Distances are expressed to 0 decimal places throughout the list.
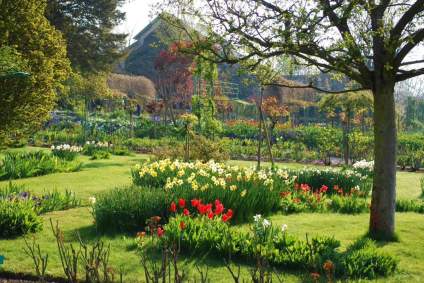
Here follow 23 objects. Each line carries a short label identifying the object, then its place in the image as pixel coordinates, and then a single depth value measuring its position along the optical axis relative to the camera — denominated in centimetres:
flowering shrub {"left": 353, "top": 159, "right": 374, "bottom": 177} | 1334
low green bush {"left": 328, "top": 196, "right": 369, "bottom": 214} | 946
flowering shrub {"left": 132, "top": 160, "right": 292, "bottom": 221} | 807
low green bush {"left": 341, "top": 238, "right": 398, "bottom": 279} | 545
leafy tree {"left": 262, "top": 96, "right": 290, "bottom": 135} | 2245
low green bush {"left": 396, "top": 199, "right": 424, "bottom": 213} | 972
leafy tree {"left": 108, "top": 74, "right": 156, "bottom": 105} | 4031
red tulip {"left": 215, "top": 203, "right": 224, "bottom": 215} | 680
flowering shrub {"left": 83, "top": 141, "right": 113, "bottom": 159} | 1888
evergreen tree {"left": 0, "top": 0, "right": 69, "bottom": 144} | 1015
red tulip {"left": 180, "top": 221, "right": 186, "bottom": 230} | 617
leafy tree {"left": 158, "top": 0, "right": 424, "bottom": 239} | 611
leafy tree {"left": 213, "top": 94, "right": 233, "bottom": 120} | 3317
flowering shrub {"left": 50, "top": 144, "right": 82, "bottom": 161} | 1594
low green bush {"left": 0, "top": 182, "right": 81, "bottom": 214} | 844
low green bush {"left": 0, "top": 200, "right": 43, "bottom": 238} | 709
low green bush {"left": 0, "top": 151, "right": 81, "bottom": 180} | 1296
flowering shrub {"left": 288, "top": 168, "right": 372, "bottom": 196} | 1129
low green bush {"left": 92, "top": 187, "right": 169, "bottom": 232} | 734
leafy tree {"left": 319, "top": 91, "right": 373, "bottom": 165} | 1808
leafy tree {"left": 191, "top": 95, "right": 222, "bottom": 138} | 1779
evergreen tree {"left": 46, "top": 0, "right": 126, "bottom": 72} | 2477
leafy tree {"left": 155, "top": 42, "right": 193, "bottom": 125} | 3778
